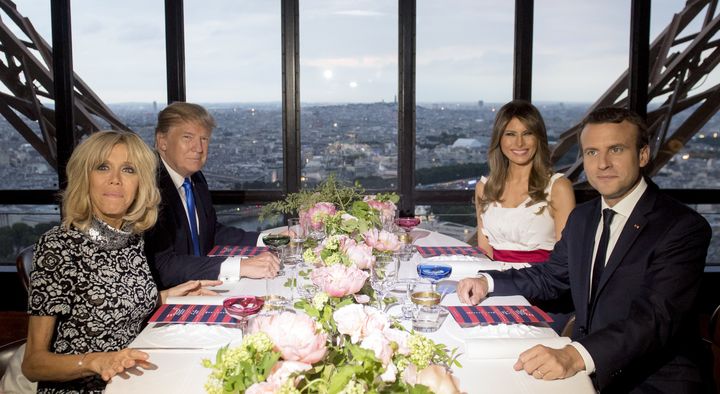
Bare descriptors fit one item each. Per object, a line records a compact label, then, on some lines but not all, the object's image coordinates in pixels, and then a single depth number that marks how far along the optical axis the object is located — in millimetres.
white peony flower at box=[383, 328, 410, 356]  1010
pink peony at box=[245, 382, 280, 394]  918
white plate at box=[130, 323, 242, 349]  1776
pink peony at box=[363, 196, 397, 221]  3033
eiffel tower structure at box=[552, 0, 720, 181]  4613
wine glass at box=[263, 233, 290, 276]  2877
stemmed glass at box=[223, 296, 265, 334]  1958
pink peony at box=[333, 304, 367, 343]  1053
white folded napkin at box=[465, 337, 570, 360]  1675
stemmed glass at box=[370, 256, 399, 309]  1998
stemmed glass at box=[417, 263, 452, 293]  2500
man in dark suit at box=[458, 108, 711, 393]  1732
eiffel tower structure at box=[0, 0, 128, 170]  4566
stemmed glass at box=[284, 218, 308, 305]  2713
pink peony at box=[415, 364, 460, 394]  966
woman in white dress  3340
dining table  1521
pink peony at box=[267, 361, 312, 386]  932
